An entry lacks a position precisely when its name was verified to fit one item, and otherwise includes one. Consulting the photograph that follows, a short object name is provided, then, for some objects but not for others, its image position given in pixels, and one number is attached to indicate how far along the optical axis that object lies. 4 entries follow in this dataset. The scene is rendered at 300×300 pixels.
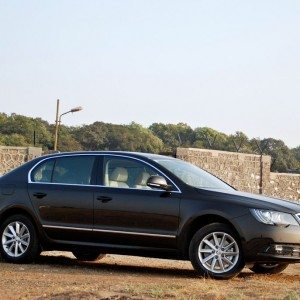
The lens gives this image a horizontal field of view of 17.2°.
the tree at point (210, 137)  72.24
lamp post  45.91
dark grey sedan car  11.88
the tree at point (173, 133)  76.14
